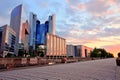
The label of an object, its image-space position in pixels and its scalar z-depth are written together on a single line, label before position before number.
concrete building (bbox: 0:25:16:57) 47.49
